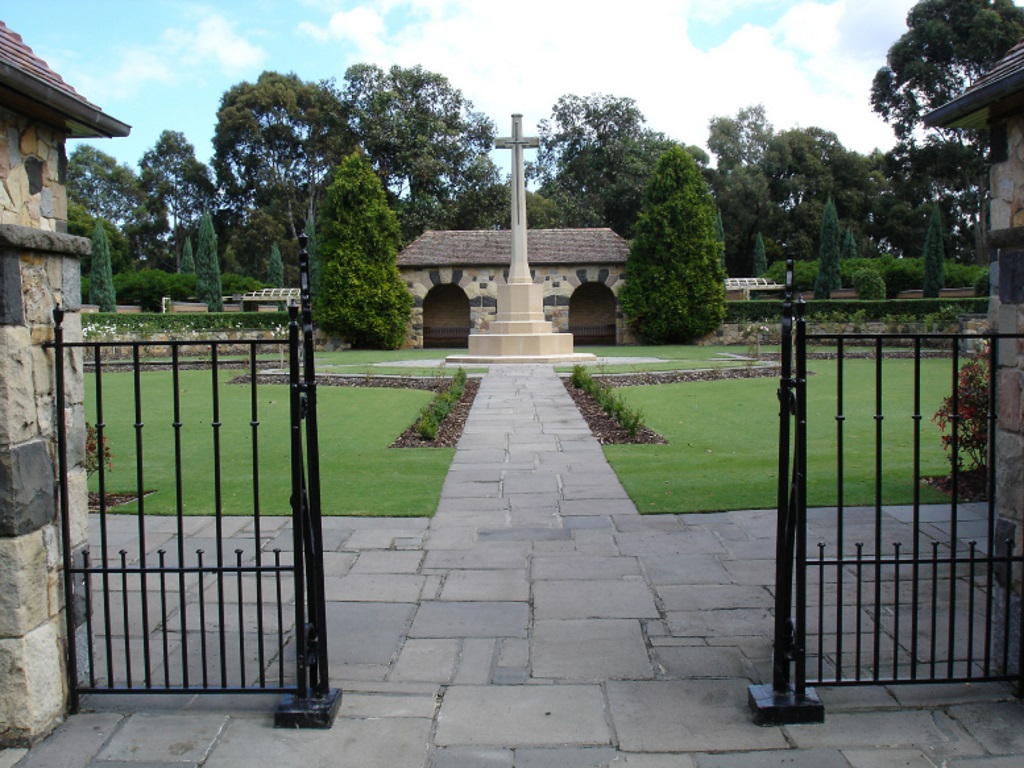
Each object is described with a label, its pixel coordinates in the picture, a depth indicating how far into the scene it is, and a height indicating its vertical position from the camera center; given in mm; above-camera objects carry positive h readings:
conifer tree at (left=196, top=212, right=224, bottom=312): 32594 +2591
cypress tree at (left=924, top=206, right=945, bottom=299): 27578 +2308
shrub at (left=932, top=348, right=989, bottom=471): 6398 -607
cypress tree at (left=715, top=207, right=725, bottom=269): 33062 +3987
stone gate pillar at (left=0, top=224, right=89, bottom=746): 3027 -560
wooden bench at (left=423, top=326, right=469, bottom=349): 28688 +0
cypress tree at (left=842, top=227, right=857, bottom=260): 37125 +3720
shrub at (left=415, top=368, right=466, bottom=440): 9305 -895
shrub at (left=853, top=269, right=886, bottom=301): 28594 +1533
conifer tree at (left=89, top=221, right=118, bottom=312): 29188 +1987
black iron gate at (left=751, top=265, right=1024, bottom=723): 3207 -1254
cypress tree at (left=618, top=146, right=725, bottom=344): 24812 +2103
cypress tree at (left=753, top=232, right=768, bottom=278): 37766 +3220
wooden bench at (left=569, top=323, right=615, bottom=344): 28234 +31
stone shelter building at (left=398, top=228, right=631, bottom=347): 26438 +2094
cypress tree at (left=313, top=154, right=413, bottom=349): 25062 +2094
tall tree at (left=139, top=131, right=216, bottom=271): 48938 +9135
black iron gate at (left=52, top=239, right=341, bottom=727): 3234 -1271
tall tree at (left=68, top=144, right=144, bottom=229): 51719 +9337
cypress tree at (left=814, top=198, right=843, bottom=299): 30641 +2639
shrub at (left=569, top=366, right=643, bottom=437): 9375 -855
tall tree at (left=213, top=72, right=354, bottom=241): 43219 +9800
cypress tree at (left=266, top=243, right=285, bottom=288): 36812 +2931
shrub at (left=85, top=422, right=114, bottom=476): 6361 -852
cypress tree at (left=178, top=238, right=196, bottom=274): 40031 +3690
